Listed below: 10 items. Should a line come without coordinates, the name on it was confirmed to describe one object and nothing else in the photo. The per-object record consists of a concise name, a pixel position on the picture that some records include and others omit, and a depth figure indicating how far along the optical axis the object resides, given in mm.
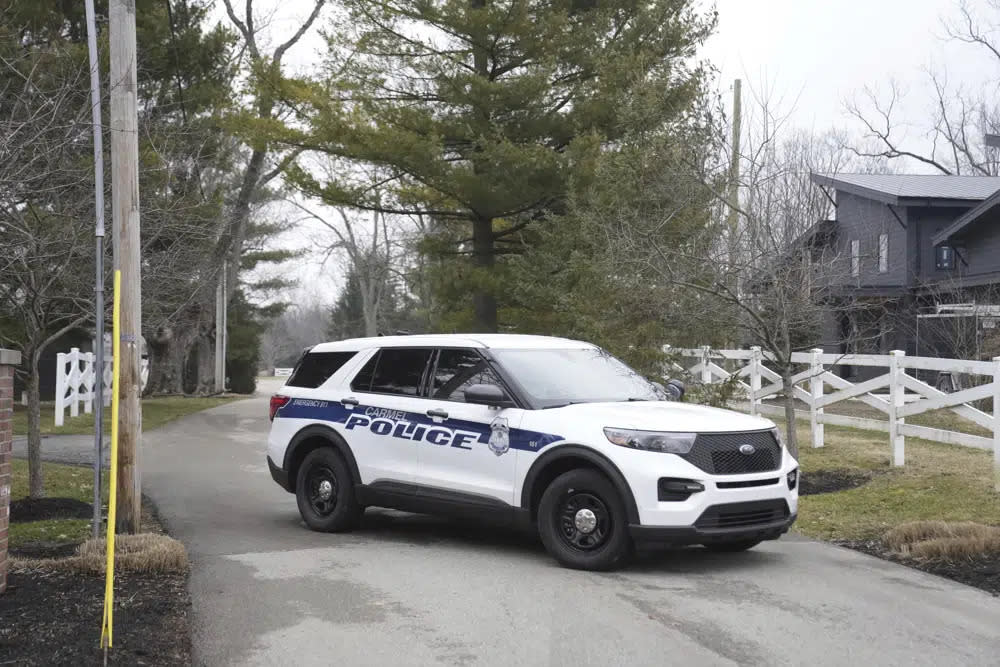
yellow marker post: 5316
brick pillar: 6586
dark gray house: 26062
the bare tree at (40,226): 9383
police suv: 7805
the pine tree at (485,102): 21047
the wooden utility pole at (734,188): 13623
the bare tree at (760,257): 12688
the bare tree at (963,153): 46688
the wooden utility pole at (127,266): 9391
